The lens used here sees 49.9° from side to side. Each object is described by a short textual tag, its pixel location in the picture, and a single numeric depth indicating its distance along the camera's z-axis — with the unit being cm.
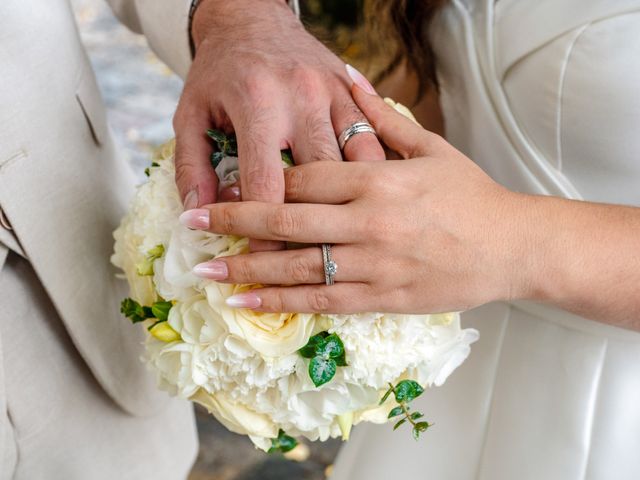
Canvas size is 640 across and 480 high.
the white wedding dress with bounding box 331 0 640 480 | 93
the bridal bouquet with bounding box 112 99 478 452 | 74
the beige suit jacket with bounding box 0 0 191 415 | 87
